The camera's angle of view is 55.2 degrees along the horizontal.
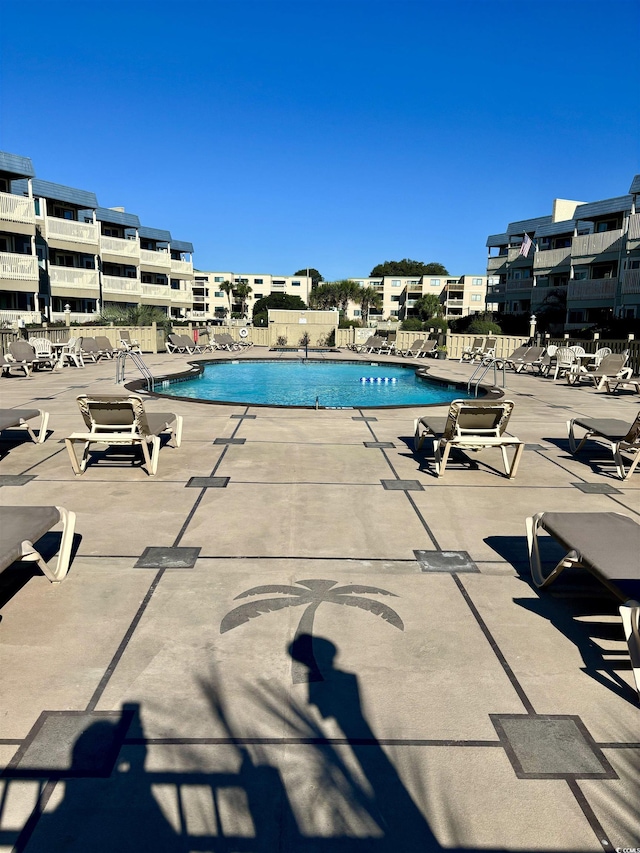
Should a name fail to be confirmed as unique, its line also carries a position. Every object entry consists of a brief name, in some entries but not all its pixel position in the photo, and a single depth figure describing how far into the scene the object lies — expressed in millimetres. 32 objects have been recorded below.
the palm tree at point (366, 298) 104862
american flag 43875
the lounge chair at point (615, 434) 7754
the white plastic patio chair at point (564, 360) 21109
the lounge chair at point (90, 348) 24273
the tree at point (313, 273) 157625
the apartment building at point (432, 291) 97250
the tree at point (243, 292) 112000
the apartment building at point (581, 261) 41281
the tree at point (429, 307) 93188
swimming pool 17766
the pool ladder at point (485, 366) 21842
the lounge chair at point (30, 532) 3935
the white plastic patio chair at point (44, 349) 20766
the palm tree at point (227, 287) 111238
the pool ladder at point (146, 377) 16988
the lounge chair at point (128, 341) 27355
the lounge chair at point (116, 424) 7547
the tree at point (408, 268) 133625
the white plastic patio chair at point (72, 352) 22953
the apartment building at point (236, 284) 112562
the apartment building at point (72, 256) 36062
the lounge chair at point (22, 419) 8168
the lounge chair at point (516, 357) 24284
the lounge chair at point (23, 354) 18973
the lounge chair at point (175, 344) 29953
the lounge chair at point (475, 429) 7738
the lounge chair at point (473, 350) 28953
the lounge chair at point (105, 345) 26200
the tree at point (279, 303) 97250
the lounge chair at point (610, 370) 17453
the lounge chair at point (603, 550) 3283
